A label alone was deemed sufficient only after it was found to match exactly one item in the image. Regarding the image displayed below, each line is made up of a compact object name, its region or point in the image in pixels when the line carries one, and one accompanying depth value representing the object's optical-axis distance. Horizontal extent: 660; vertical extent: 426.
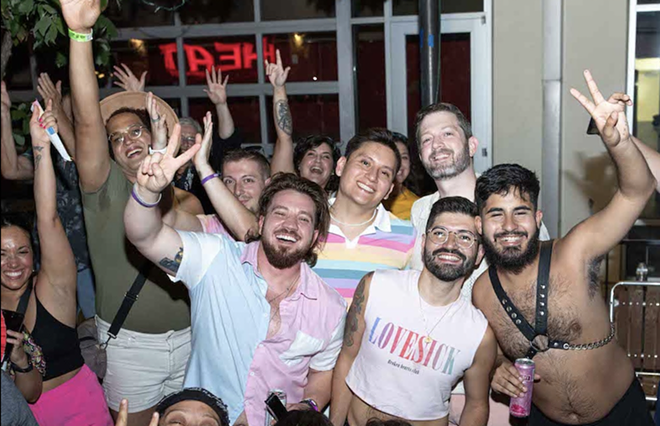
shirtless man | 3.25
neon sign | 8.31
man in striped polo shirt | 3.57
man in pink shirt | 2.82
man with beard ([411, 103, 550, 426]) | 3.74
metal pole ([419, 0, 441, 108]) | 4.99
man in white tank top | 3.14
